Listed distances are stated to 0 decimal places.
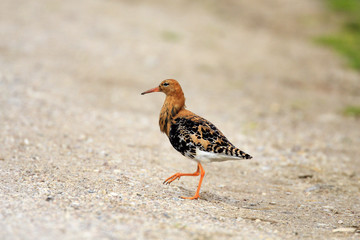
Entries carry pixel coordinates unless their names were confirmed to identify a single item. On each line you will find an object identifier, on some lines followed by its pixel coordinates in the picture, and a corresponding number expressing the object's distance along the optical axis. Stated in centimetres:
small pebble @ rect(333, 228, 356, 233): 1275
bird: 1430
